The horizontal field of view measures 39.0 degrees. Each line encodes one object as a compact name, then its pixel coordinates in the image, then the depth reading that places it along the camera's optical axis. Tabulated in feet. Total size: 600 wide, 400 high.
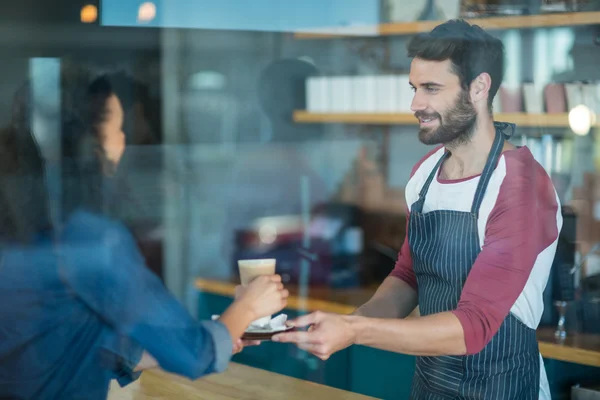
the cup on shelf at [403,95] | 8.06
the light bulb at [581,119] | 8.14
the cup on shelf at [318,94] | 10.90
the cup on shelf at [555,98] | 8.05
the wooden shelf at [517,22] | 6.75
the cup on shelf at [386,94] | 9.03
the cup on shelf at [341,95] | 10.53
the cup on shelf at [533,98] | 7.68
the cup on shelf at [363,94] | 9.76
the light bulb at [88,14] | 6.63
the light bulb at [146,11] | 7.12
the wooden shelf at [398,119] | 7.20
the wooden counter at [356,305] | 6.83
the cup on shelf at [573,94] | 8.08
